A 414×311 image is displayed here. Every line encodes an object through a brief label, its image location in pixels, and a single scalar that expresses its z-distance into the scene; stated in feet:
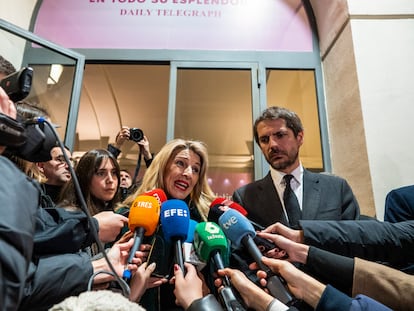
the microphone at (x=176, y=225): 3.11
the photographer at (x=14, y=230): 1.60
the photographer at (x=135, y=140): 6.12
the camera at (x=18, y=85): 2.44
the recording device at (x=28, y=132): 2.35
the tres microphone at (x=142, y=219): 3.05
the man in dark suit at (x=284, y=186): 4.33
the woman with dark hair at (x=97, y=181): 4.87
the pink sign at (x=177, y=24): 8.97
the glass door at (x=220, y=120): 13.38
